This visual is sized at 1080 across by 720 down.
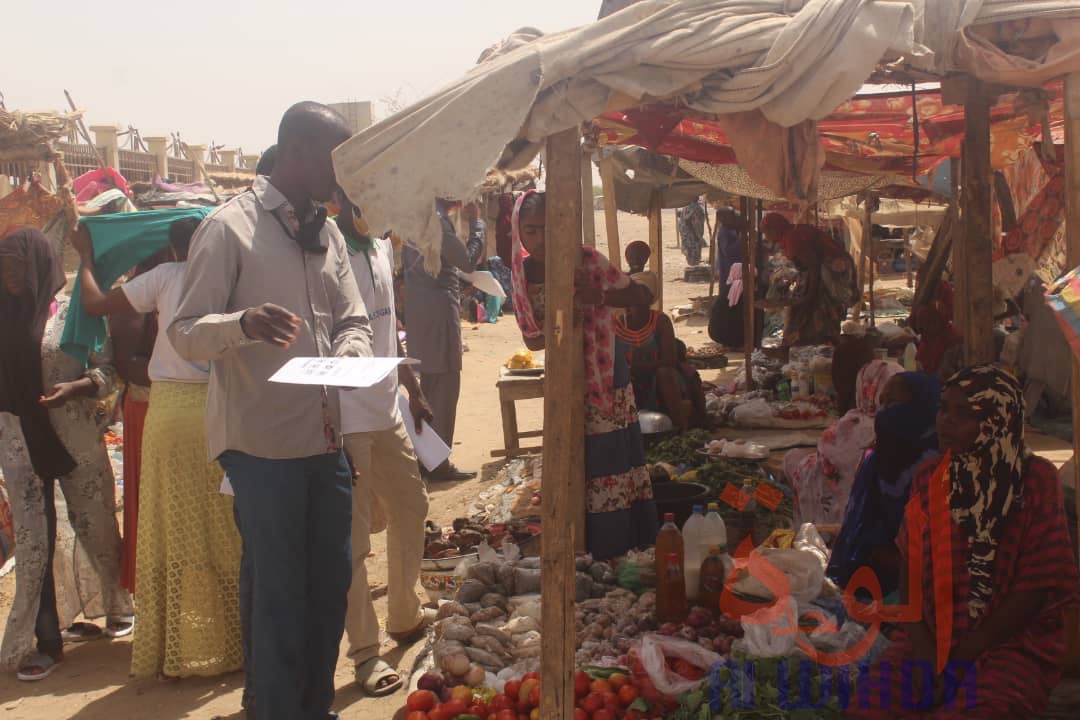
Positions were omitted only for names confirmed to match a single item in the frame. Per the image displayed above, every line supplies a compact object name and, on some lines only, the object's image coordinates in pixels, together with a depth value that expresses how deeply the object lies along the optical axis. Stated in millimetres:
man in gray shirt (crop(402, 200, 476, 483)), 7719
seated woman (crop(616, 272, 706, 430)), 8297
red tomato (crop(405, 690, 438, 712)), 3668
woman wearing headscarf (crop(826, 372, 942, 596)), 4281
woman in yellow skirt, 4379
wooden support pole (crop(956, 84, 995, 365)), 4043
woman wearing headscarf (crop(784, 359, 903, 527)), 5520
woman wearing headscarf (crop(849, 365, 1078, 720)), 3180
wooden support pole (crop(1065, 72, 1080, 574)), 3268
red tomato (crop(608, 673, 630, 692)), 3717
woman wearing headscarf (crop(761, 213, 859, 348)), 9844
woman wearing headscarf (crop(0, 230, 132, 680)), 4574
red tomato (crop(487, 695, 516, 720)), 3656
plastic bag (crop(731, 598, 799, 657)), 3684
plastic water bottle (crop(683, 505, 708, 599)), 4336
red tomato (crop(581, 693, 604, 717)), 3547
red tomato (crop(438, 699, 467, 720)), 3629
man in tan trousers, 4195
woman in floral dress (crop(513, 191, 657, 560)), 4871
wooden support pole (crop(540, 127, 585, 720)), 3170
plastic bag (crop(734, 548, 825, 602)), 4105
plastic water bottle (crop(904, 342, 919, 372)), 7844
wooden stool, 8430
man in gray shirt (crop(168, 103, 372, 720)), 3102
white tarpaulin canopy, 2971
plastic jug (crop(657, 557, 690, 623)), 4195
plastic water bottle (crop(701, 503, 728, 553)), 4410
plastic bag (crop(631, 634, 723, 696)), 3629
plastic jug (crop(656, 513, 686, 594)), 4219
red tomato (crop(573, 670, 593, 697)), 3641
